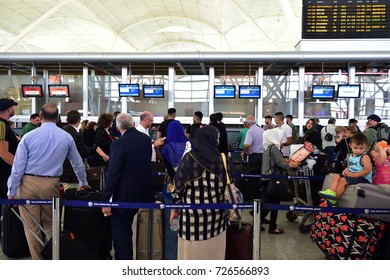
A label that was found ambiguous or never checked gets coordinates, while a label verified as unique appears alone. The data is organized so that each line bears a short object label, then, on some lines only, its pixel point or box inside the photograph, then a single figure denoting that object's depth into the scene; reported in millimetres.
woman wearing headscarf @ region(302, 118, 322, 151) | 7258
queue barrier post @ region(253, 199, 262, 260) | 3402
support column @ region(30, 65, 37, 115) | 14180
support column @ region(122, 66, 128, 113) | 13922
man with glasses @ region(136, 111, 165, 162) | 5543
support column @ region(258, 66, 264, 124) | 13477
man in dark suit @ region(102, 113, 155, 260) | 3562
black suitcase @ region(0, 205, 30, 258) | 4426
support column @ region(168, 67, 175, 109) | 13867
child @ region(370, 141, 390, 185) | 4781
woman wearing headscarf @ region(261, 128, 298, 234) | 5539
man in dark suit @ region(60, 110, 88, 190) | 5387
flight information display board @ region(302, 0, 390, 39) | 11359
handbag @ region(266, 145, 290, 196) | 5453
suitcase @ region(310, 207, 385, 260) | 3707
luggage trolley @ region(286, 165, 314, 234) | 5581
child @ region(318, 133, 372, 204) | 4500
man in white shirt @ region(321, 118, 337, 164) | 9305
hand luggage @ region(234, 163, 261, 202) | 6324
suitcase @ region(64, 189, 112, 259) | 4078
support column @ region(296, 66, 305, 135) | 13195
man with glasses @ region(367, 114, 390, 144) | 7590
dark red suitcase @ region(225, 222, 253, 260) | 3525
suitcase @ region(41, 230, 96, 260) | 3691
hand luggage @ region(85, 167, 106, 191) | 6289
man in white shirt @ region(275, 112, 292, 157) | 8523
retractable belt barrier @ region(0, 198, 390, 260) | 3467
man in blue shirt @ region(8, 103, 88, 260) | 3824
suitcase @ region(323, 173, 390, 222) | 3787
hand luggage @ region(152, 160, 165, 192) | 7554
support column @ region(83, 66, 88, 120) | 13969
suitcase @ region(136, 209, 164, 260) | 4051
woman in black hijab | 3115
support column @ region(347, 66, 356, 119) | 13031
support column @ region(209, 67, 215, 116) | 13570
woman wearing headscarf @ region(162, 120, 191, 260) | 4082
